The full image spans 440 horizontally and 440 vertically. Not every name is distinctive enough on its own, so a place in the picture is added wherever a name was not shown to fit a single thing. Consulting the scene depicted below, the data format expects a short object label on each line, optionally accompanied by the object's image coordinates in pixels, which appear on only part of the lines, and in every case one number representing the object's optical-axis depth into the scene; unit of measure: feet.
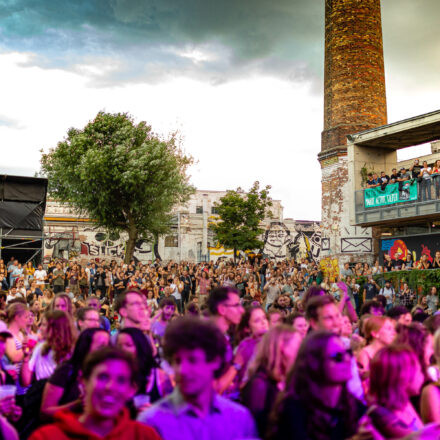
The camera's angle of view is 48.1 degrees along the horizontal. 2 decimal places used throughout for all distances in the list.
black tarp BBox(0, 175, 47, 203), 79.77
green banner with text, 71.36
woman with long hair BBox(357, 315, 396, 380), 16.43
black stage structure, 77.87
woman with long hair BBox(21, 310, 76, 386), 14.79
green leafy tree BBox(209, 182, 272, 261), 124.67
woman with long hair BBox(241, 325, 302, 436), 10.65
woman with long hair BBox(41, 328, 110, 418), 12.42
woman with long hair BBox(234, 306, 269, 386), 14.46
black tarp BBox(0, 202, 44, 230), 77.51
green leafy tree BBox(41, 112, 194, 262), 98.48
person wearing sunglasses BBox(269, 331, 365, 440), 8.96
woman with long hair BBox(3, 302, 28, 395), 15.84
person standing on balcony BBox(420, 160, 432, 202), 68.85
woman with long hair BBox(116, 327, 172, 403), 13.07
